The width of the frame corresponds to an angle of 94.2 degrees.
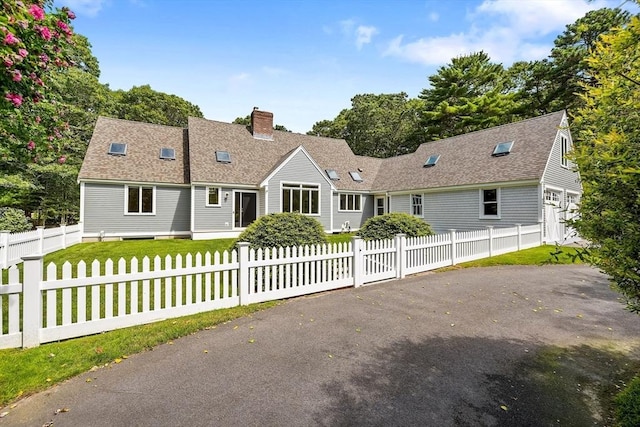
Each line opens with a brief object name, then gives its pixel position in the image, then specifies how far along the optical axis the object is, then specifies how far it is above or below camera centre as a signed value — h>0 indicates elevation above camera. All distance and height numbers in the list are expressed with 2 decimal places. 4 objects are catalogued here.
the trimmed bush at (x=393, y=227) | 9.03 -0.34
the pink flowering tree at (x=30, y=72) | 3.26 +2.01
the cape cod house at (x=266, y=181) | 15.14 +1.97
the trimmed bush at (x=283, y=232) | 7.00 -0.37
